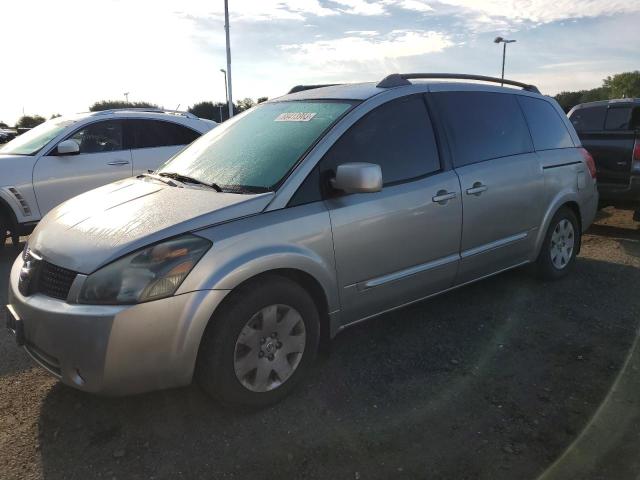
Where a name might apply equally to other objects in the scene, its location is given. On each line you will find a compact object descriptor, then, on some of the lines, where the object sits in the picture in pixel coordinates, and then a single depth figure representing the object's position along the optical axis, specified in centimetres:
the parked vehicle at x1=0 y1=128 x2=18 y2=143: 4000
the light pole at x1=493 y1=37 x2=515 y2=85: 3242
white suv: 639
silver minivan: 258
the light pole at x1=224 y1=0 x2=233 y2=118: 2524
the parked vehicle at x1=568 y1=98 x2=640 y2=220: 678
